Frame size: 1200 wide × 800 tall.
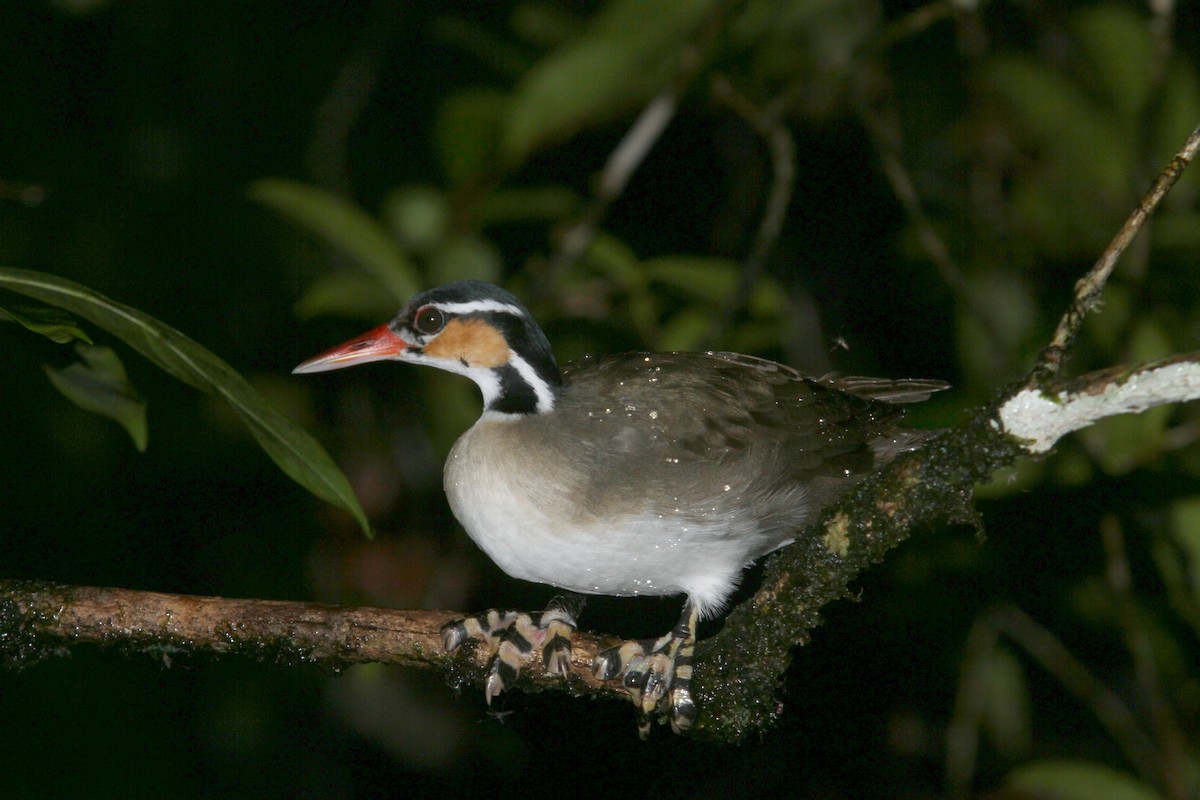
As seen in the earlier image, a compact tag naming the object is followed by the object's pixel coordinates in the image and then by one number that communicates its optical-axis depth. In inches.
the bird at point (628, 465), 270.5
